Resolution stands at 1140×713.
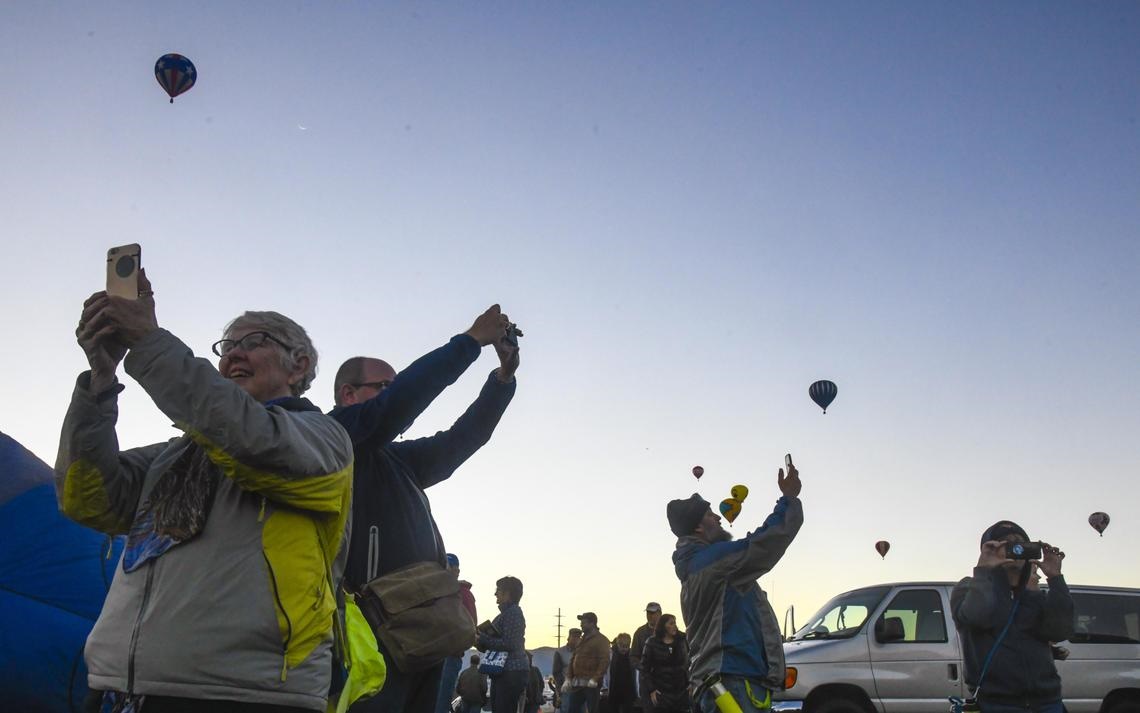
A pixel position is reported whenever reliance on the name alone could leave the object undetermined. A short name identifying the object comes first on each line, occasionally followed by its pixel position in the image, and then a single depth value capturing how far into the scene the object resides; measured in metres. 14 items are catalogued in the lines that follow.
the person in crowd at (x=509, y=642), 10.55
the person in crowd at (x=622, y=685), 13.89
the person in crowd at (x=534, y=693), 13.08
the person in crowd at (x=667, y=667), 11.73
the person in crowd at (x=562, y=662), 16.36
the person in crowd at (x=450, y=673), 7.71
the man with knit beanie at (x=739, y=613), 5.75
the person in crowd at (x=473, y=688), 12.58
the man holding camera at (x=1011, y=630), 5.05
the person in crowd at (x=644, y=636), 13.00
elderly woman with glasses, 2.14
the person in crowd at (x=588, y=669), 13.67
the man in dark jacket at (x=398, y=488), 3.20
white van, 10.80
